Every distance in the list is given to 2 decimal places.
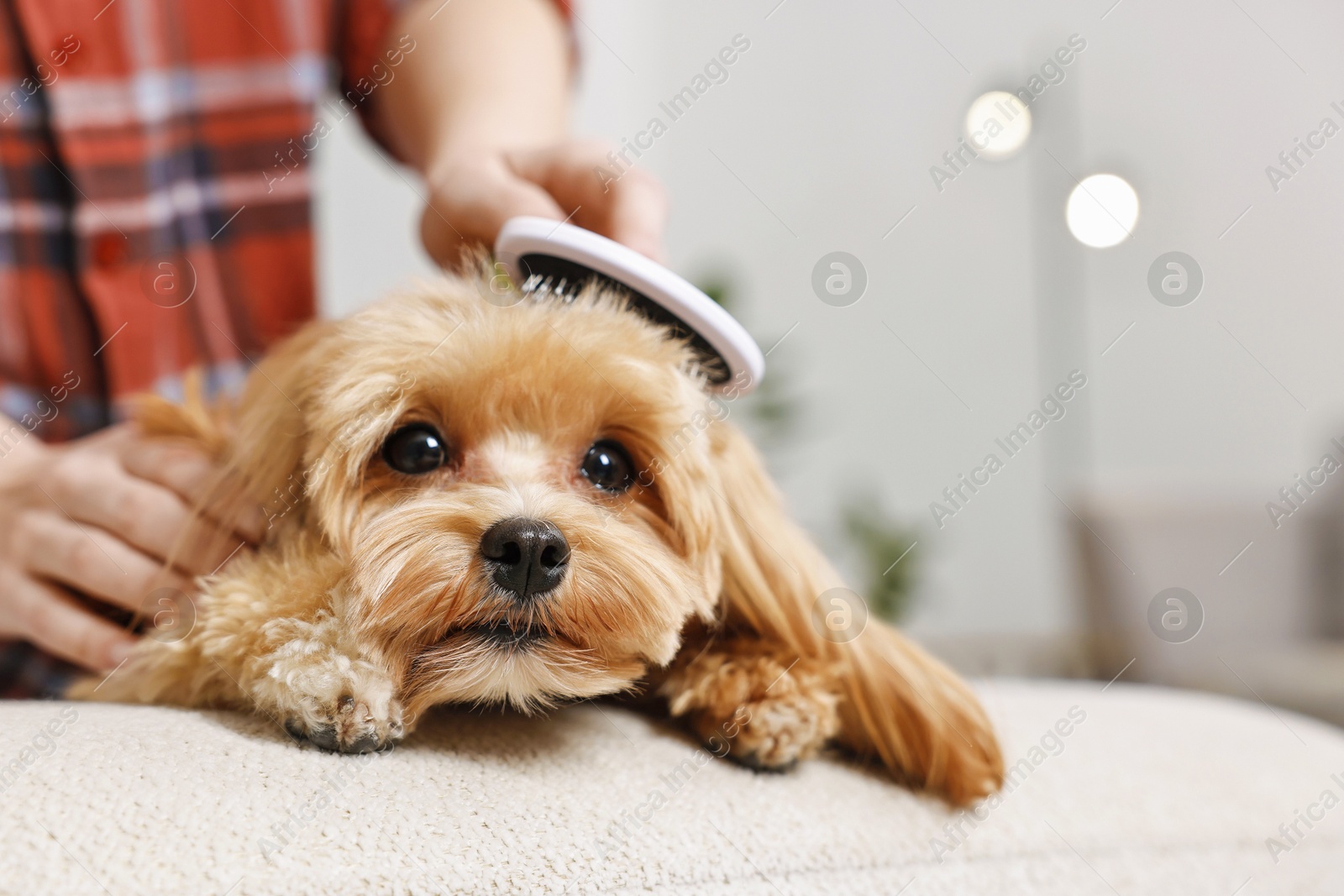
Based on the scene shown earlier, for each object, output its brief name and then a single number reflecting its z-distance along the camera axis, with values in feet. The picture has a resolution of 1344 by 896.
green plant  5.36
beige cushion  1.88
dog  2.09
